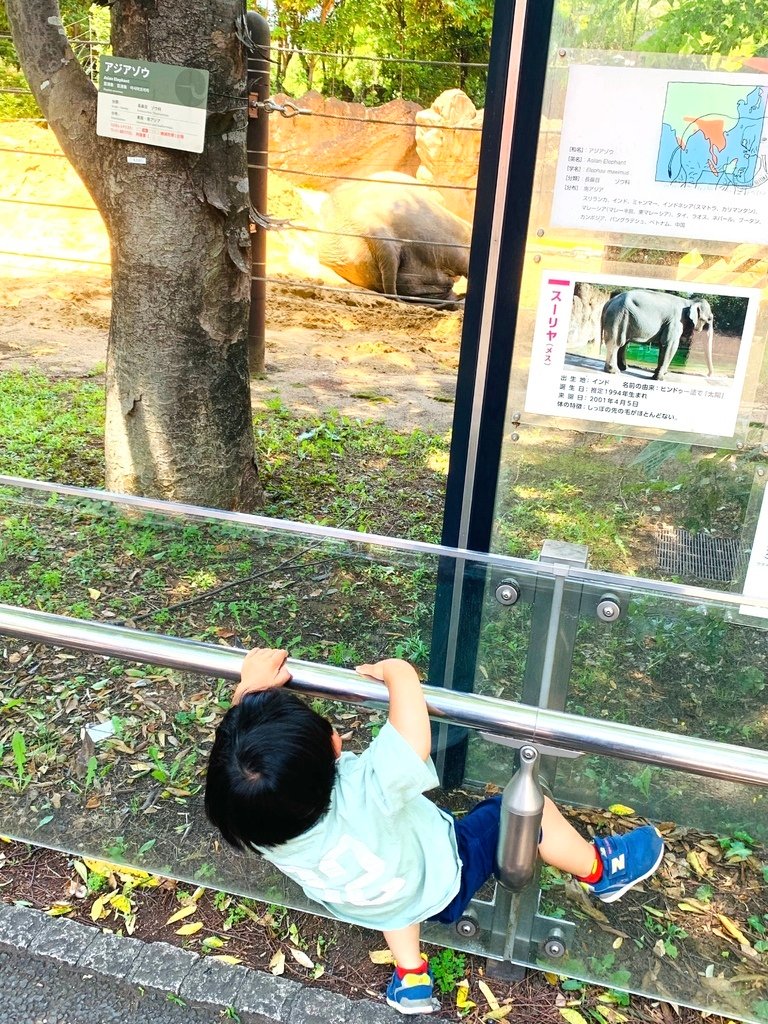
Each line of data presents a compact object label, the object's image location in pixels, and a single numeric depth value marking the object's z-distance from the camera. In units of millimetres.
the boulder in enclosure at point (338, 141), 10297
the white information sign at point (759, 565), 2197
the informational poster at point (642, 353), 2057
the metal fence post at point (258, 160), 4582
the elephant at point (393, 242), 8867
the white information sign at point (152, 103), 3340
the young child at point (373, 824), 1496
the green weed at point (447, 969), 1974
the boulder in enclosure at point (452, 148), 10336
